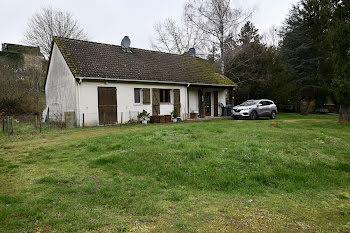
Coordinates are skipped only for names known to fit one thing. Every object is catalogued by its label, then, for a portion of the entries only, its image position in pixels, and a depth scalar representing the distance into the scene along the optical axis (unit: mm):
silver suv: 17833
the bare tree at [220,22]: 23703
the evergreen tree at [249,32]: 33388
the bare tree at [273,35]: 36812
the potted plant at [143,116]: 16447
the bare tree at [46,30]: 29062
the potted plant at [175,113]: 18047
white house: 14773
